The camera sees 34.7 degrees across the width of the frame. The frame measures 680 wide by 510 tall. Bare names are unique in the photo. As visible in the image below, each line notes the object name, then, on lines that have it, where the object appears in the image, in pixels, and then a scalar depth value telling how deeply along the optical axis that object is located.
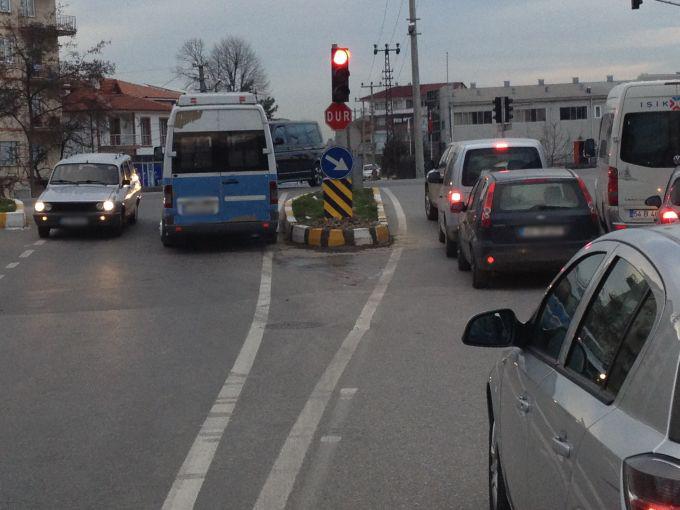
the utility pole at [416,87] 42.69
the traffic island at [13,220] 23.69
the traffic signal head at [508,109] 35.50
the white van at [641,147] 17.14
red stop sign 20.08
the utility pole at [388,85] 99.65
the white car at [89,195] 21.19
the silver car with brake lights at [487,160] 17.89
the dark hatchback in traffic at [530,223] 13.59
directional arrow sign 19.75
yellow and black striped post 20.30
